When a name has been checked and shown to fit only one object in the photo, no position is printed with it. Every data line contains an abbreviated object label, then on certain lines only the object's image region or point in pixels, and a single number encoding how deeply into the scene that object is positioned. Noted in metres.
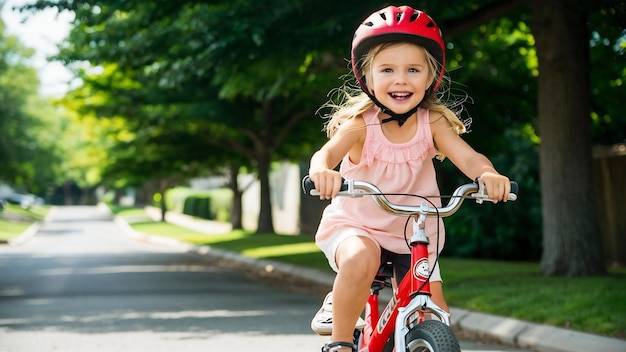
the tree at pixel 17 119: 50.19
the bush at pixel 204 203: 46.28
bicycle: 3.67
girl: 4.07
